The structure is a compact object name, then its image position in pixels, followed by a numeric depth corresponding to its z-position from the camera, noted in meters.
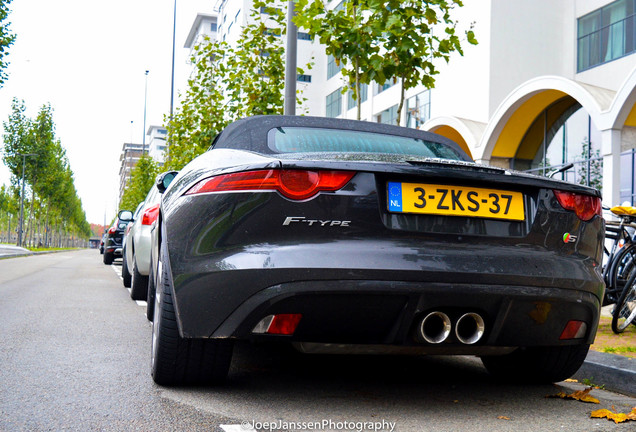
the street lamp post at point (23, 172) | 46.43
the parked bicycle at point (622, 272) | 5.55
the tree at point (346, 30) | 8.67
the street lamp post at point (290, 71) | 11.23
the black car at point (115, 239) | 20.03
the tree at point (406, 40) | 8.61
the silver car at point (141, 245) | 7.55
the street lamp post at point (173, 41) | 33.19
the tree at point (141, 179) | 49.69
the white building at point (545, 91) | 15.85
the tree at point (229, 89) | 14.42
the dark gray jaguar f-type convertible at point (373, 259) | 2.86
